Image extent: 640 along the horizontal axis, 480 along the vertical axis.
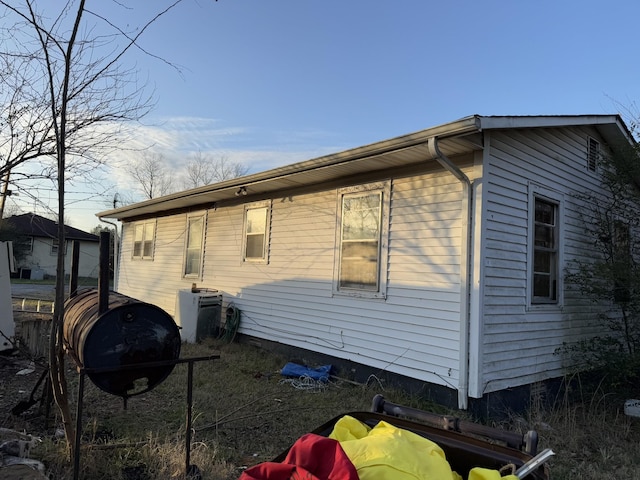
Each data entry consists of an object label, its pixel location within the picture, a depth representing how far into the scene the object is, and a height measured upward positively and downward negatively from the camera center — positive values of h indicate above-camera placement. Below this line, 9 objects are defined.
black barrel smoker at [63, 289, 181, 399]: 3.16 -0.68
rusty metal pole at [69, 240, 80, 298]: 4.14 -0.19
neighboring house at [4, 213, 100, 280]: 29.42 -0.46
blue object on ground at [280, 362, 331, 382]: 6.52 -1.66
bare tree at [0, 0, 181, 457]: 3.24 +0.56
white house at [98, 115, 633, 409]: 5.23 +0.17
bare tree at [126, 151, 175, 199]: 33.00 +4.85
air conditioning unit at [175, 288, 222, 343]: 9.02 -1.21
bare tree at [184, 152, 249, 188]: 34.95 +5.95
